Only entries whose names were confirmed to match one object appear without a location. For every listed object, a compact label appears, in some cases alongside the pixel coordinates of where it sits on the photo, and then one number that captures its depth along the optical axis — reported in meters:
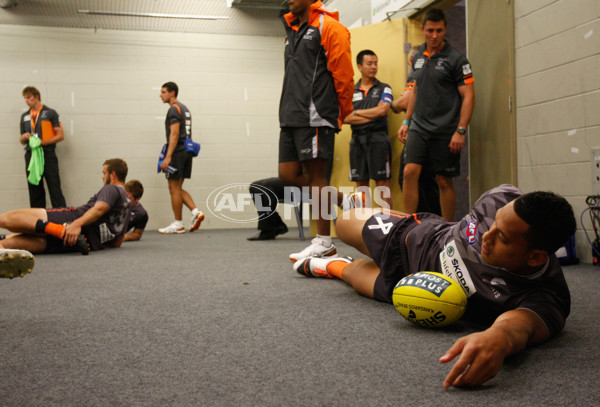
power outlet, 3.19
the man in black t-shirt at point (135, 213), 5.62
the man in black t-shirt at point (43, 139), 6.91
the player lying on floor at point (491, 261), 1.25
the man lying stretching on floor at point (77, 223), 4.14
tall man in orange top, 3.21
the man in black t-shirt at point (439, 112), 3.80
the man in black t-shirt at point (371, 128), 4.84
